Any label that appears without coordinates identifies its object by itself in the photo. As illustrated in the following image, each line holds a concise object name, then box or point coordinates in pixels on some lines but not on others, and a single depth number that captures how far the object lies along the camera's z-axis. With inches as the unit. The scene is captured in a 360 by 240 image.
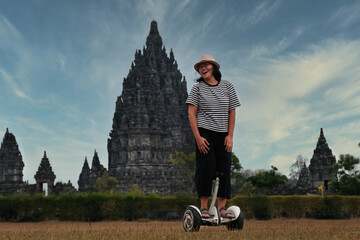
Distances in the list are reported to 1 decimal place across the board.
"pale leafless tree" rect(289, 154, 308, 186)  2479.7
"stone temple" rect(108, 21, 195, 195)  1968.5
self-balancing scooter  230.5
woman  233.0
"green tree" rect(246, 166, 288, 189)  1766.7
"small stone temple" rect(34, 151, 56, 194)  1695.4
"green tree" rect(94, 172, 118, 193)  1523.1
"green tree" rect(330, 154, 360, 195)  1035.3
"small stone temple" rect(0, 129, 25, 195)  1892.2
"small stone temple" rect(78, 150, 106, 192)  2213.3
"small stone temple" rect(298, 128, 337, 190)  1396.4
